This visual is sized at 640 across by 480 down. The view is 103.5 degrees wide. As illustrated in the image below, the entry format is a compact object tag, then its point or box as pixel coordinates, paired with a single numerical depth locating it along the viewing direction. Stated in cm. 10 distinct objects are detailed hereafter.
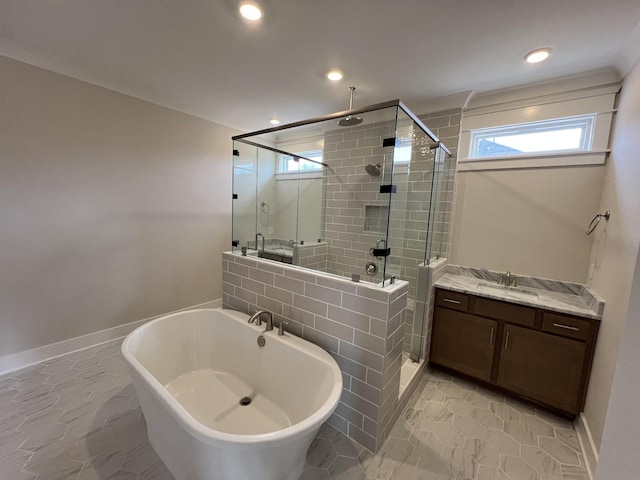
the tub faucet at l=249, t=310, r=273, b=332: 193
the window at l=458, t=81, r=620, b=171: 202
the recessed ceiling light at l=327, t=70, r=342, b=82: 211
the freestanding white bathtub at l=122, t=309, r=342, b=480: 112
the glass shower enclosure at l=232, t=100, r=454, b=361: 190
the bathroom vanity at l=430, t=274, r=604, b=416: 185
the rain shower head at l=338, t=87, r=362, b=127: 204
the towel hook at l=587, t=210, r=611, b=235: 187
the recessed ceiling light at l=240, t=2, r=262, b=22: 144
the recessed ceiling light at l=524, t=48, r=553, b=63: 175
